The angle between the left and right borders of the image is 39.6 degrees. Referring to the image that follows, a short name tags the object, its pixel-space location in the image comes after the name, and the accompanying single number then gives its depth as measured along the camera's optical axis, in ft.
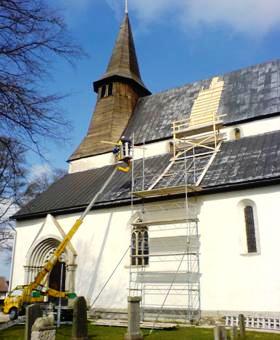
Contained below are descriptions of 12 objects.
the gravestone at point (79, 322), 30.01
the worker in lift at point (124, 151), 57.77
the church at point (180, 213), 41.70
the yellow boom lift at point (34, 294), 47.44
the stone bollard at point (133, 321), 30.89
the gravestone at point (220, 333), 25.68
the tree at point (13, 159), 25.64
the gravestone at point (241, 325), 30.52
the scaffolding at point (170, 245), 44.06
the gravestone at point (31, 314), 28.12
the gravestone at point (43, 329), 23.35
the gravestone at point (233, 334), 27.96
